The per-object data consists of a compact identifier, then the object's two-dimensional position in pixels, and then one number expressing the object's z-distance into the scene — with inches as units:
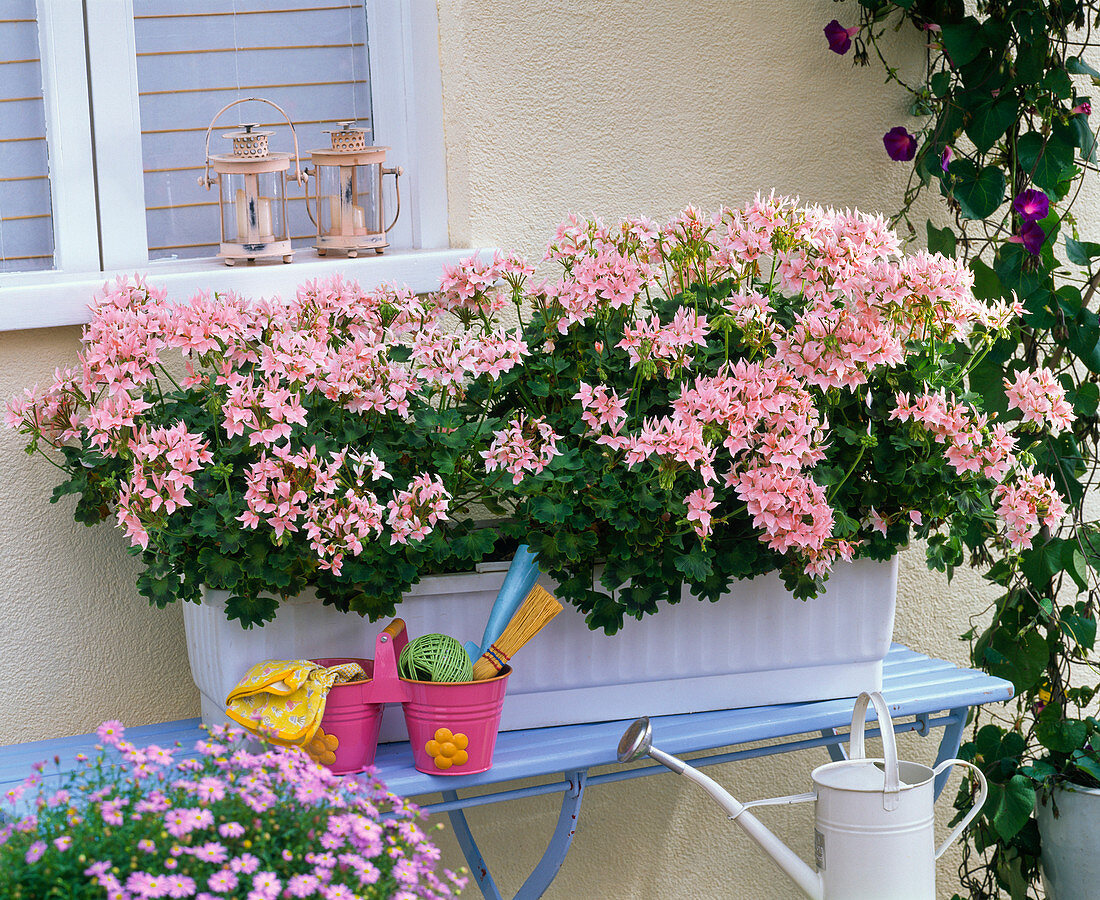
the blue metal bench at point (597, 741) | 126.8
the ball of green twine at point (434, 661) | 124.7
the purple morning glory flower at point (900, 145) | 147.8
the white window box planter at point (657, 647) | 129.5
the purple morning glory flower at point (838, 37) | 146.0
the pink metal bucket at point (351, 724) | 125.0
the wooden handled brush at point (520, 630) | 126.2
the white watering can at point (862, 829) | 125.5
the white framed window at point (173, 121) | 135.2
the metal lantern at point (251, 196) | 137.3
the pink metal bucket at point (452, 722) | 124.5
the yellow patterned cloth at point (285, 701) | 123.3
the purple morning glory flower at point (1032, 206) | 145.0
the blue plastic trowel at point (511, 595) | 127.7
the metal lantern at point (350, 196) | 139.5
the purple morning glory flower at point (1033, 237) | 144.1
